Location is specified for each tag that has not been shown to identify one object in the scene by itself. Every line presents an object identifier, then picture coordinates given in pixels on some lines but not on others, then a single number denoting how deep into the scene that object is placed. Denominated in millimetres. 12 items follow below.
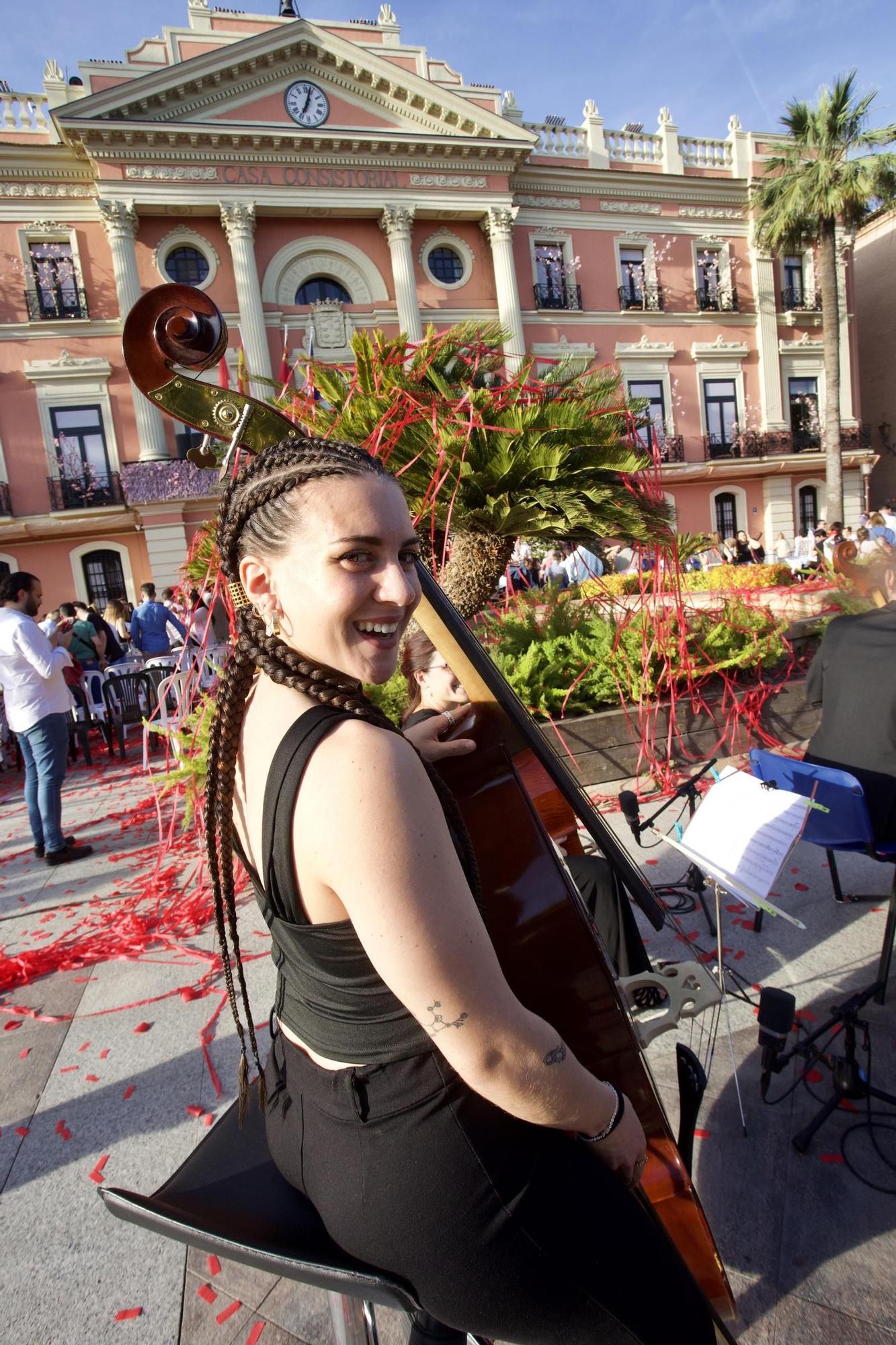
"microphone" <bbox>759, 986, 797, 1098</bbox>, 1991
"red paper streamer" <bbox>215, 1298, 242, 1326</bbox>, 1779
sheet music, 2090
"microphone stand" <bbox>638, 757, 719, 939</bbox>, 3254
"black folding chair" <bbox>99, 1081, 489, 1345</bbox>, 1024
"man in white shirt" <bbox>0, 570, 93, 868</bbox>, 4703
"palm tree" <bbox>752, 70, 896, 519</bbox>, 18844
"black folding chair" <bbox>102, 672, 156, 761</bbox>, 8312
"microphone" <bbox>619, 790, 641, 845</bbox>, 3215
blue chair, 2699
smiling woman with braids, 885
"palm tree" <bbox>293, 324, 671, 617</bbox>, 3025
